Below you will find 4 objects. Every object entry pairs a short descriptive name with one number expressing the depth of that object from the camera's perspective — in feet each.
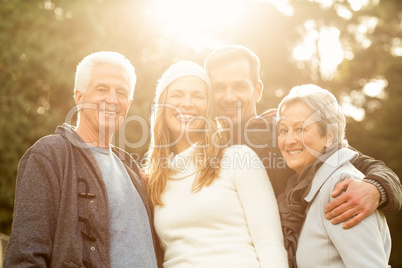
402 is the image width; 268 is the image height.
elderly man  7.36
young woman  8.55
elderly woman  7.59
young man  7.83
